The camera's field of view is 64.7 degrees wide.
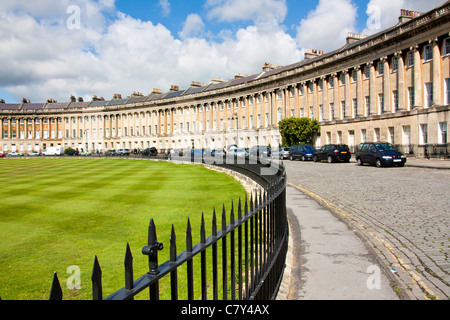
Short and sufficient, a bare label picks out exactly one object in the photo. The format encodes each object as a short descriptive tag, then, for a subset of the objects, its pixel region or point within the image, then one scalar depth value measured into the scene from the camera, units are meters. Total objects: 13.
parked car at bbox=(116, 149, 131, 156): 89.61
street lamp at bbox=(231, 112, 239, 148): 76.88
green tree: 55.47
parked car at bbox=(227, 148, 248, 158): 43.83
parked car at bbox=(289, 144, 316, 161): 40.69
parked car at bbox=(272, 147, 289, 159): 45.22
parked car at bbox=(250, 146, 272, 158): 43.72
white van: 96.34
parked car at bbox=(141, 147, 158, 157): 79.04
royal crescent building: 39.66
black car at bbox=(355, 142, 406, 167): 27.05
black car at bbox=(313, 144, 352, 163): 34.56
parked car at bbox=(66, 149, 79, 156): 99.06
